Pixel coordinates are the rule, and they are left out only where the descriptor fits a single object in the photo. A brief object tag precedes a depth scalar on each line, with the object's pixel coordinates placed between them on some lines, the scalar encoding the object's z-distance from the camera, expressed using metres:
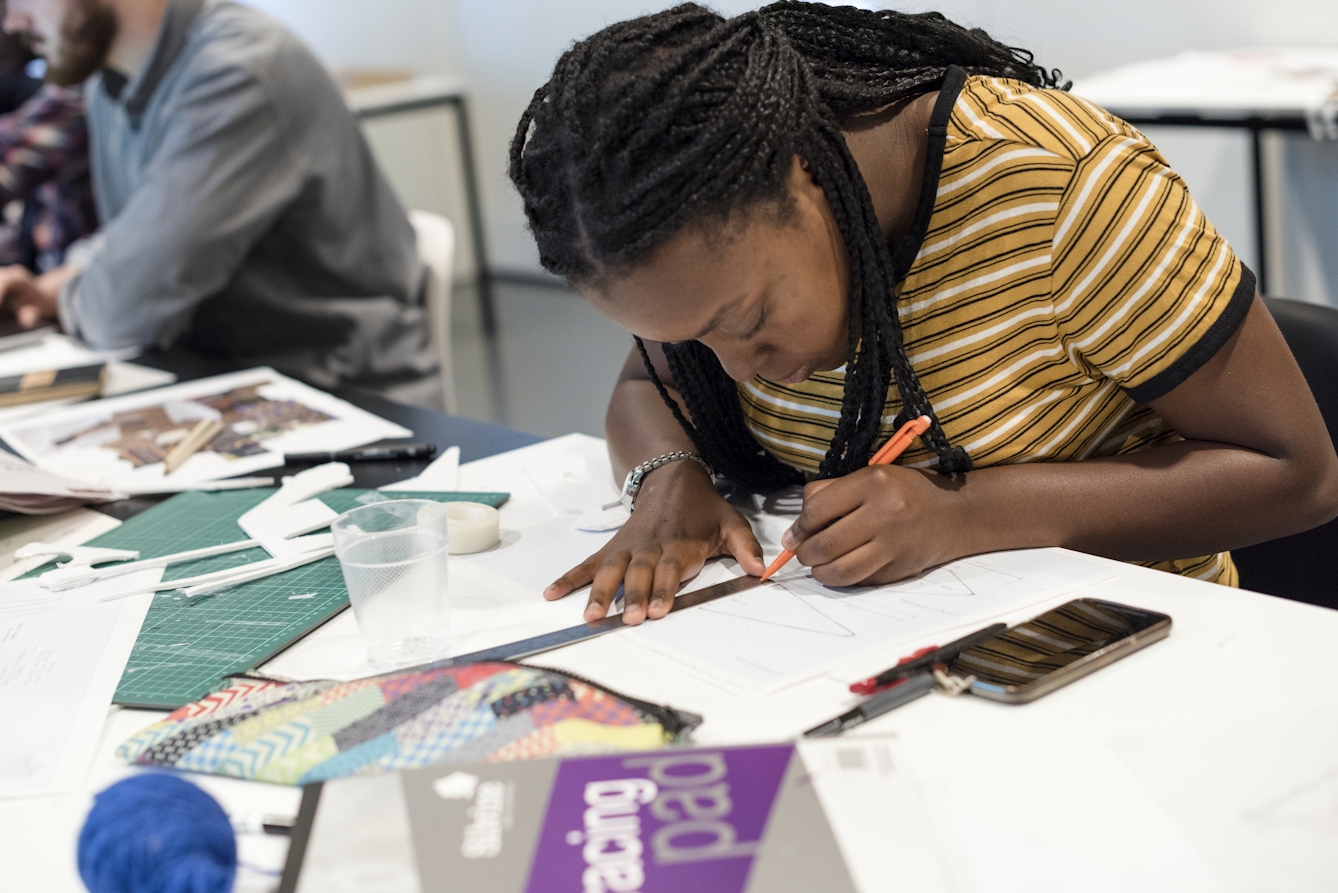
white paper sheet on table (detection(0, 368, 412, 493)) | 1.54
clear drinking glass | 0.96
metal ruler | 0.93
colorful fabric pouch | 0.76
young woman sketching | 0.92
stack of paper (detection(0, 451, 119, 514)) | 1.36
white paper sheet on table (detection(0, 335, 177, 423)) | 1.92
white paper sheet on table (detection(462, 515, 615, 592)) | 1.12
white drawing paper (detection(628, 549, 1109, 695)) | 0.88
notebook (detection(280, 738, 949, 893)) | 0.62
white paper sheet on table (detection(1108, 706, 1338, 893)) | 0.62
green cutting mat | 0.96
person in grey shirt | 2.19
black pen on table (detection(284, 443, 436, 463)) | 1.50
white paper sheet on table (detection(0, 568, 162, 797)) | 0.86
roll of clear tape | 1.17
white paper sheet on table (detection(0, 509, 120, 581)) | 1.35
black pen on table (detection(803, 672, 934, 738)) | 0.78
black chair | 1.18
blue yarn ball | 0.60
